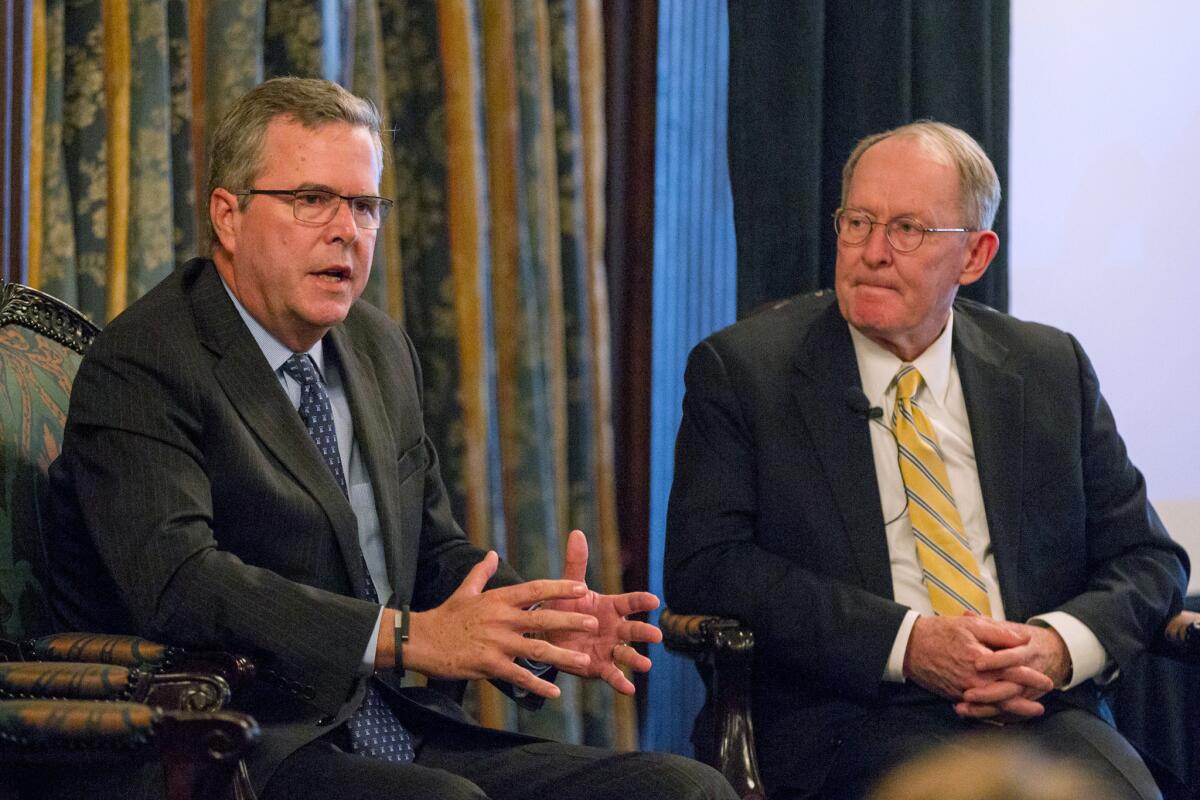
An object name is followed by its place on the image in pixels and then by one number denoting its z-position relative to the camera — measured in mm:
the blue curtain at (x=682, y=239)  7812
